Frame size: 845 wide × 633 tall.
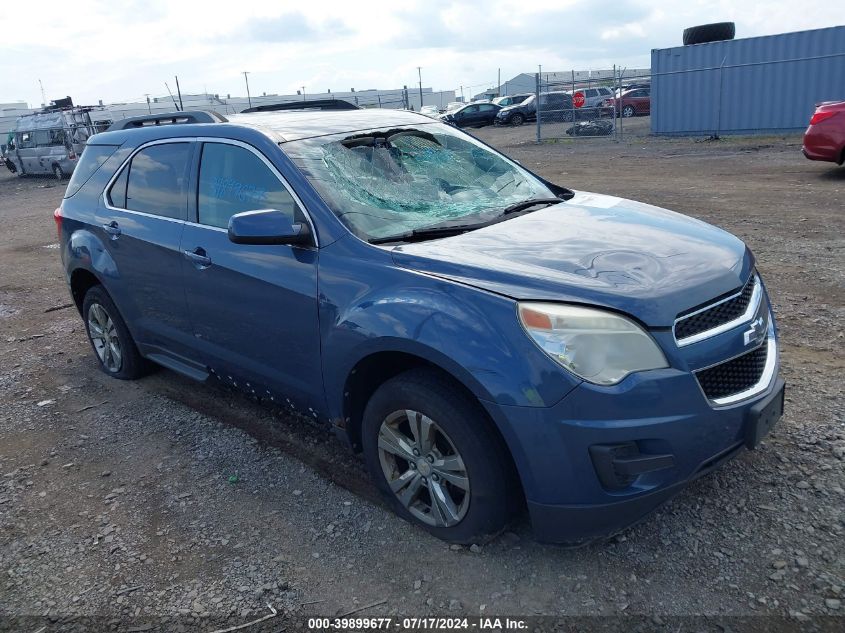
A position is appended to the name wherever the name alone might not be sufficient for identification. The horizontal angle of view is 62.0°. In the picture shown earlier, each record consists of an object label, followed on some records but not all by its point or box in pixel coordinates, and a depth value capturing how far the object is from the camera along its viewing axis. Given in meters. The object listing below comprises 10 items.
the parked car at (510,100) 37.31
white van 22.90
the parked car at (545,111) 27.39
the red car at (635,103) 34.56
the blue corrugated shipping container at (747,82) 18.62
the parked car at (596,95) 33.38
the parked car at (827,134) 10.65
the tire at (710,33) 22.42
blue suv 2.53
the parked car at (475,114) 36.59
